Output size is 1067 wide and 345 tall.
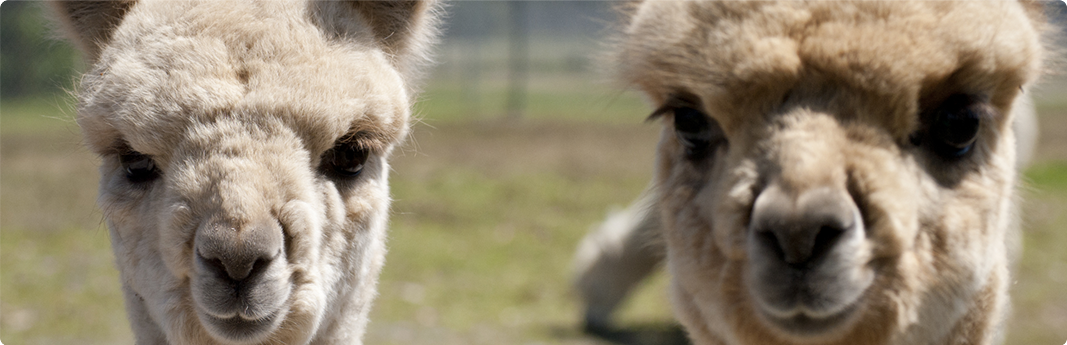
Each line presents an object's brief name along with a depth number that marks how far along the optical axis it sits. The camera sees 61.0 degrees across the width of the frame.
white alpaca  2.49
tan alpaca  2.15
